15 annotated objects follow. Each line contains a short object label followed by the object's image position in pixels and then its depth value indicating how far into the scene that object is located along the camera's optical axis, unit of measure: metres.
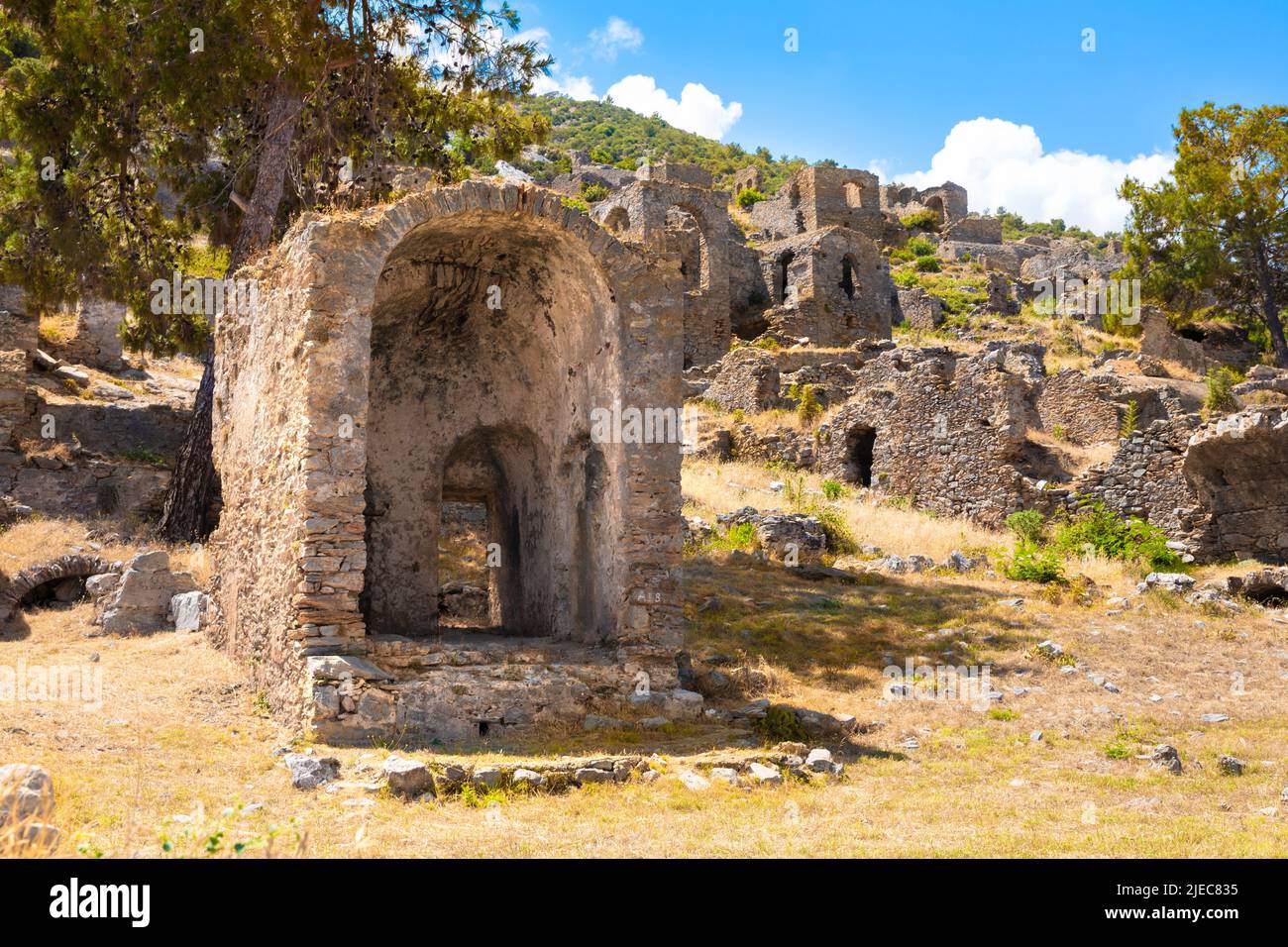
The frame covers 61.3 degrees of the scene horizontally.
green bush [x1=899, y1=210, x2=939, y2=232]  57.66
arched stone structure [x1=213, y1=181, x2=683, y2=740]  9.23
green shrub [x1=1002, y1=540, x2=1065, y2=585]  15.62
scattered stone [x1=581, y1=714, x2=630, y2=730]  9.62
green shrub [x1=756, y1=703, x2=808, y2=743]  9.81
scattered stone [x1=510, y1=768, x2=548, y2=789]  7.77
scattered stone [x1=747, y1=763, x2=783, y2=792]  8.25
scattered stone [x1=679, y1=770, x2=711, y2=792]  7.96
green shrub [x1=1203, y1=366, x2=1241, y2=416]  22.73
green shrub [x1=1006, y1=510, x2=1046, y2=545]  18.55
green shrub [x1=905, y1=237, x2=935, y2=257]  51.84
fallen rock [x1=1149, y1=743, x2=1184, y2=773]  8.83
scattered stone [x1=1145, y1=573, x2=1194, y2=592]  14.40
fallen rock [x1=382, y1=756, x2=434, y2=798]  7.32
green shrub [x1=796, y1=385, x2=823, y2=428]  25.91
